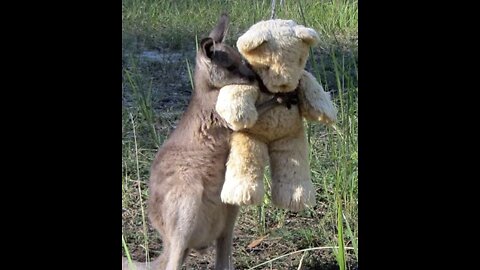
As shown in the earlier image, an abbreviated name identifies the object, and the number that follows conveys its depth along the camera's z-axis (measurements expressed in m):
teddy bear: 5.72
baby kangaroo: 5.77
